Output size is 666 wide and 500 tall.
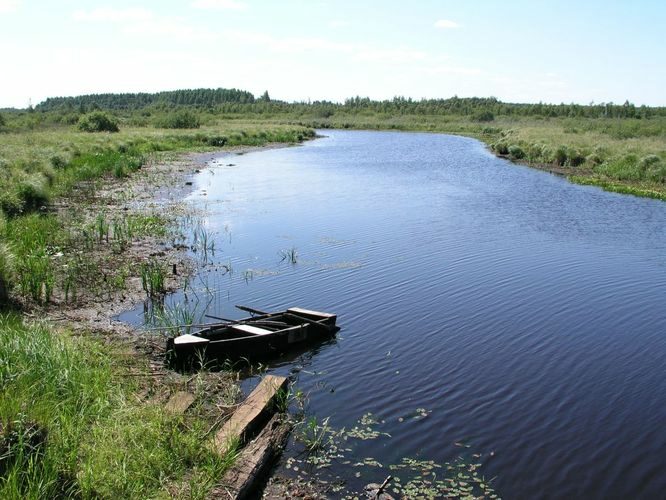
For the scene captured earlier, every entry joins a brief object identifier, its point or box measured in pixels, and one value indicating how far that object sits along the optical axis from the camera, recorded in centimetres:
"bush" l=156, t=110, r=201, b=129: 8244
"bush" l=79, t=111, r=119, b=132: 6362
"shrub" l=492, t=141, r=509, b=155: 5641
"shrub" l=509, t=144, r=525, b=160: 5169
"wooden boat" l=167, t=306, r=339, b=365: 1091
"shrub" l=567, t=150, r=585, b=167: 4405
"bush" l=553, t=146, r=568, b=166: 4516
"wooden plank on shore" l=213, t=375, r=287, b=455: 773
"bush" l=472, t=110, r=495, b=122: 11817
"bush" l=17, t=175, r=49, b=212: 2152
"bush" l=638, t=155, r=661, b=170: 3588
